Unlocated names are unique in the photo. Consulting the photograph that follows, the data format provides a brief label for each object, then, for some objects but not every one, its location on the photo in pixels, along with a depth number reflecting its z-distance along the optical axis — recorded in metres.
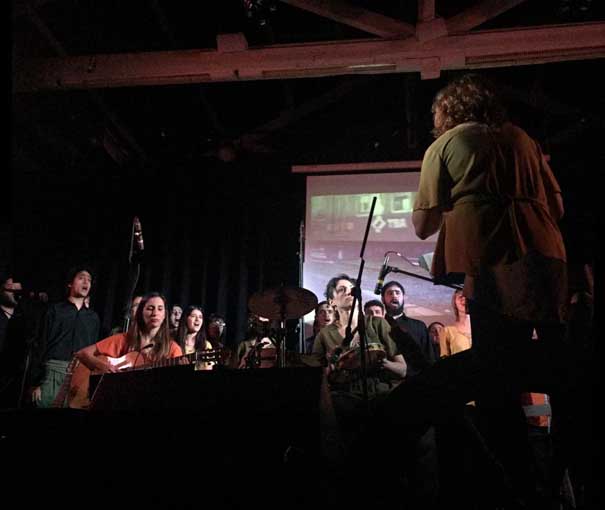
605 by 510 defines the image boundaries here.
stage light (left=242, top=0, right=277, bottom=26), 5.13
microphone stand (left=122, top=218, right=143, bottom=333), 4.88
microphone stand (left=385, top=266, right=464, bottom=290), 2.04
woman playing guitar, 4.72
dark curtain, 8.45
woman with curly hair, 1.52
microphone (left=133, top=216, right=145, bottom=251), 4.93
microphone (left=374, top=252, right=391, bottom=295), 3.82
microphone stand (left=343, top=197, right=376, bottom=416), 3.31
